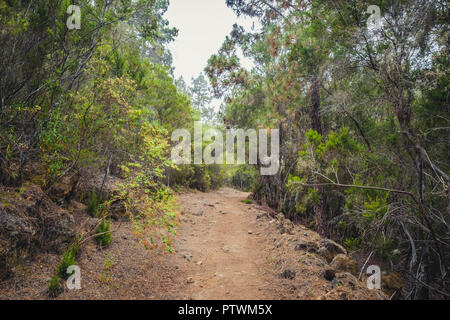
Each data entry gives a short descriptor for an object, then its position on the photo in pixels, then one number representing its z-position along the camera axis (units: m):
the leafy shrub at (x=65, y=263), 3.27
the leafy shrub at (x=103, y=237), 4.55
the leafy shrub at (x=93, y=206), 5.29
